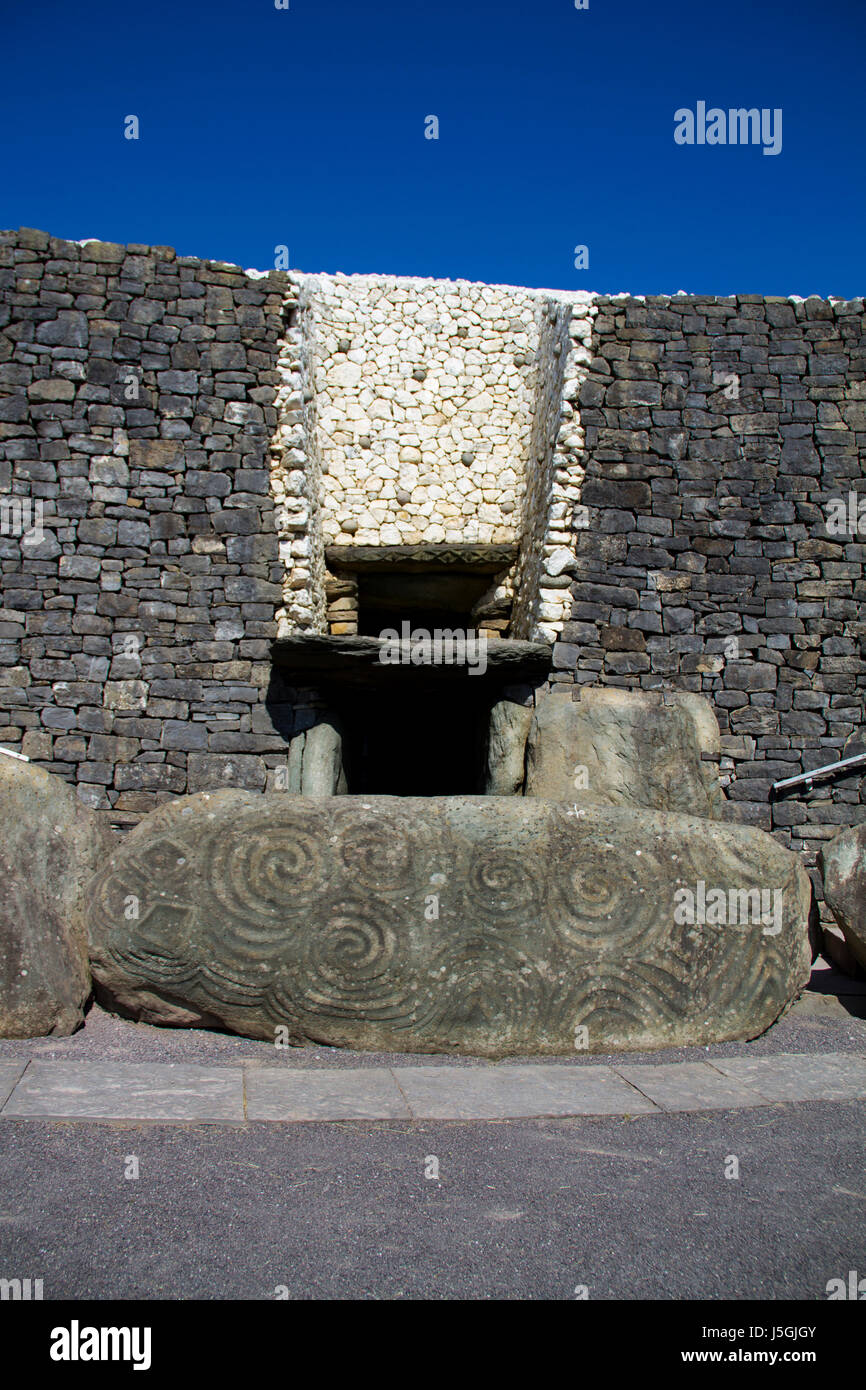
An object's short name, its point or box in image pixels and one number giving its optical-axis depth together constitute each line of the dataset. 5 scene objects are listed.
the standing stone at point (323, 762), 7.73
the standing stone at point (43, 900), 4.05
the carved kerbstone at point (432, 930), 4.10
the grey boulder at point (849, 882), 4.91
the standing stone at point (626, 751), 7.54
